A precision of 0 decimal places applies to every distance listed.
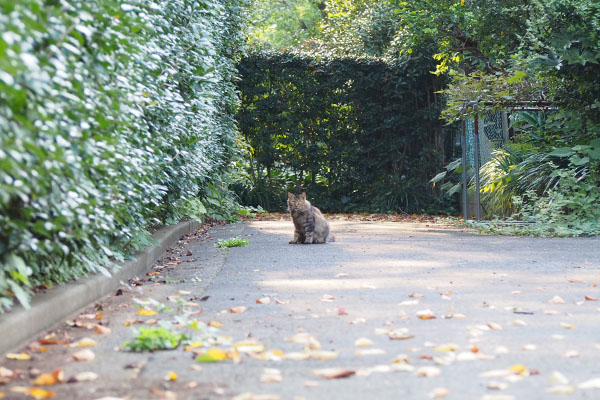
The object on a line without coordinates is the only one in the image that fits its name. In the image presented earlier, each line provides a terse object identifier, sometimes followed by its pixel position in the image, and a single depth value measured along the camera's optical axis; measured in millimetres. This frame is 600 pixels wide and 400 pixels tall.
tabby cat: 18804
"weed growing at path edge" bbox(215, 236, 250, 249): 17788
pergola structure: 22458
